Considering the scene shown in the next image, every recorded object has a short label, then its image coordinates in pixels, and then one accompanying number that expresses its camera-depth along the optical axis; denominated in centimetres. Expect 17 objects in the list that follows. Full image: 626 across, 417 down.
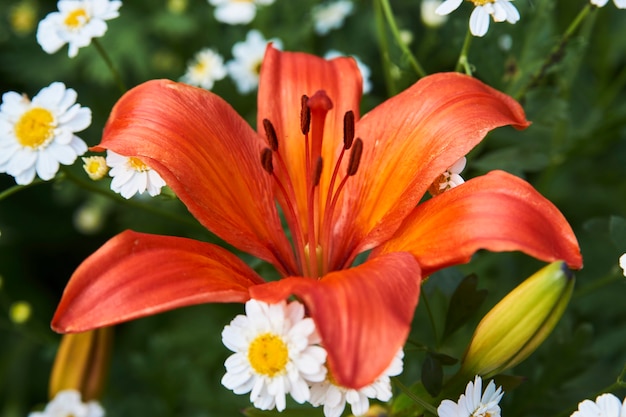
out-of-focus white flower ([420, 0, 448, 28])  50
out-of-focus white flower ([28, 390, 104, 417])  41
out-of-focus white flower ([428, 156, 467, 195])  37
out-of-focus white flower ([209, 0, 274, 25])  49
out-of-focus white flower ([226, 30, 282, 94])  48
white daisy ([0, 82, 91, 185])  38
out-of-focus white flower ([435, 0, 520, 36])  38
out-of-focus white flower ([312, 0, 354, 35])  51
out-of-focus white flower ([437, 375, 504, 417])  34
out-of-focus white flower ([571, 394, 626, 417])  34
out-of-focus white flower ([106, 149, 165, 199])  37
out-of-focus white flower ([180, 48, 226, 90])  48
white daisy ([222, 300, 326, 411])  33
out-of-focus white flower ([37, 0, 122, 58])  41
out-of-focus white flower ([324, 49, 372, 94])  46
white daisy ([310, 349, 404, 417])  33
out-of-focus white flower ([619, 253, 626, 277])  36
